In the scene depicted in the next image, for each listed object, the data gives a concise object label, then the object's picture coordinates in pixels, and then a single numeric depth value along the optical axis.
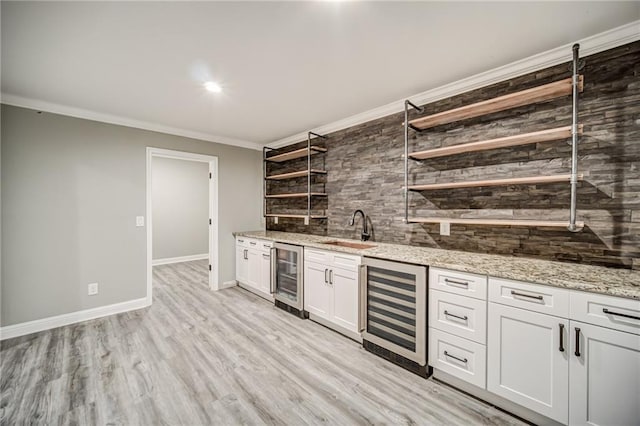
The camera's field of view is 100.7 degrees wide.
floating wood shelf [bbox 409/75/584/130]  1.85
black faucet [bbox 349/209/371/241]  3.20
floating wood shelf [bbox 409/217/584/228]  1.81
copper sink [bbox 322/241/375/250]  2.97
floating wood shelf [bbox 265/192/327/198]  3.69
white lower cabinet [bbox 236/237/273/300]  3.77
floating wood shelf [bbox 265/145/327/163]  3.78
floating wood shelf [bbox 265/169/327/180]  3.73
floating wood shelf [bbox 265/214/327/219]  3.77
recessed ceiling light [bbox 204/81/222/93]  2.47
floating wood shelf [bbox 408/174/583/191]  1.83
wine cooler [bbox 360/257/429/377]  2.09
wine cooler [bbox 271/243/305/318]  3.21
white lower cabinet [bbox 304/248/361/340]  2.63
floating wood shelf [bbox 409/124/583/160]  1.84
